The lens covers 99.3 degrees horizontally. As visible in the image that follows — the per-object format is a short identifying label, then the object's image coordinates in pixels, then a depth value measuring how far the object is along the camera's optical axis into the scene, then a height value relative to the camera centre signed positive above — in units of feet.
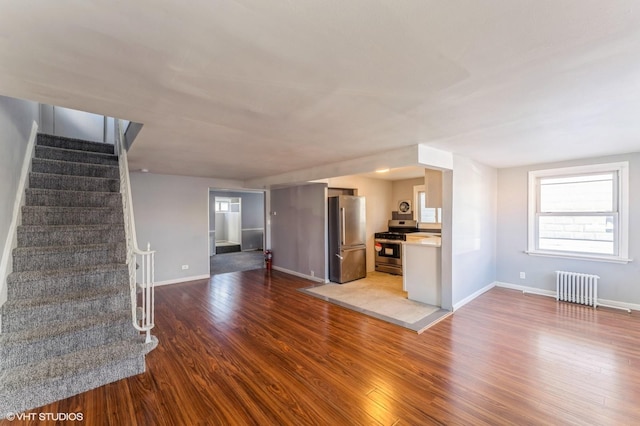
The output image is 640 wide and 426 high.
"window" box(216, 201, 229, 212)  34.60 +0.56
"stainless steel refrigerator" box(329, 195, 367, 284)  18.56 -1.98
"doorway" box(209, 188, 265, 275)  33.19 -1.67
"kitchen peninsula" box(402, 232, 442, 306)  13.78 -3.29
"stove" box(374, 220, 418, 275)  20.80 -2.92
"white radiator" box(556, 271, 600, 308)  13.73 -4.19
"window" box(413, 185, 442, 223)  21.93 -0.04
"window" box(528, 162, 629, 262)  13.56 -0.26
